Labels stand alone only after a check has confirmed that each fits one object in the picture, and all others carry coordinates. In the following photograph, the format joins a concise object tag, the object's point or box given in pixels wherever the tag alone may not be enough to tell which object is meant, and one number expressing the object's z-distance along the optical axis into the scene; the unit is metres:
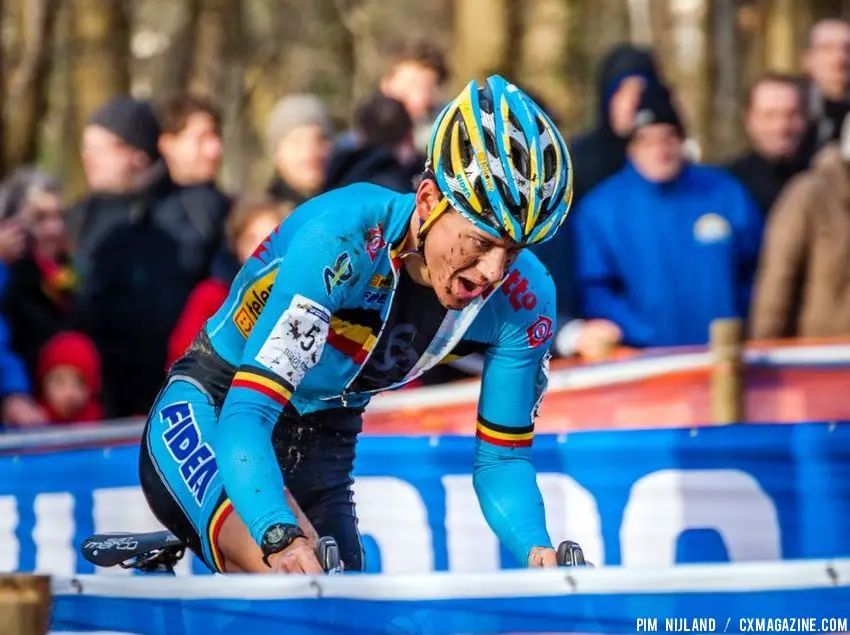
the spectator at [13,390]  17.00
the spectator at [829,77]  20.09
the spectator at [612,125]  18.28
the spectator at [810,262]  17.25
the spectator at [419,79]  18.58
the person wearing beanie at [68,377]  17.44
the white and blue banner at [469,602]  8.48
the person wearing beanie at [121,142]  17.89
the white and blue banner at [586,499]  13.02
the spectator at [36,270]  17.55
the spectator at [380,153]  16.62
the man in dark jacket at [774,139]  19.52
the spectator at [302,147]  18.58
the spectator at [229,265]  16.95
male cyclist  8.98
